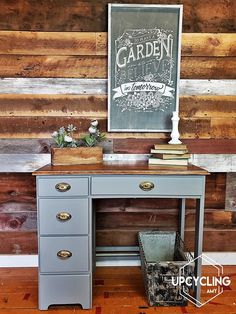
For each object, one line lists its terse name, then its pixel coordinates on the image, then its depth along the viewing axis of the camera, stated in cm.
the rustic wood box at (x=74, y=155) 205
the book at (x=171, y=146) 207
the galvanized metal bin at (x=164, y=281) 191
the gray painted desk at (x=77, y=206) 185
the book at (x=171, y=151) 205
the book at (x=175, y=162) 205
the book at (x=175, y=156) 205
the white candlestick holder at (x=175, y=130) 222
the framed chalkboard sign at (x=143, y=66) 226
